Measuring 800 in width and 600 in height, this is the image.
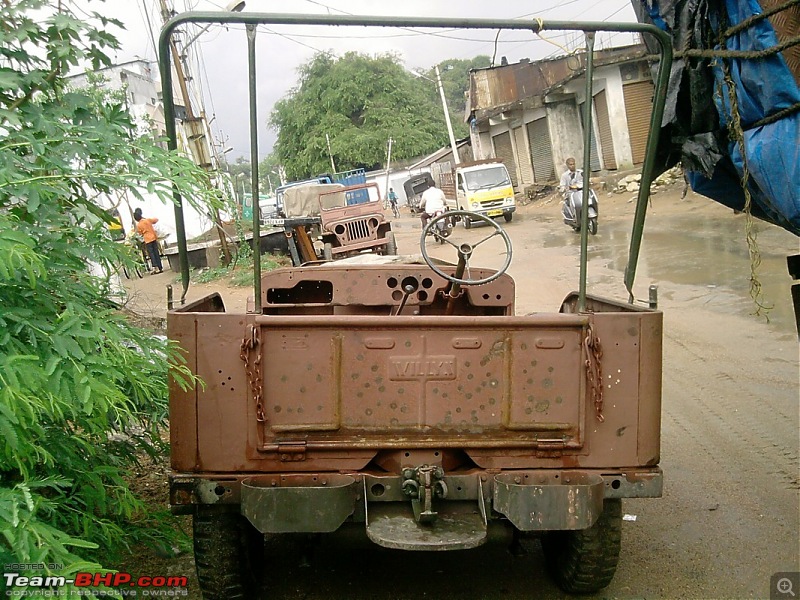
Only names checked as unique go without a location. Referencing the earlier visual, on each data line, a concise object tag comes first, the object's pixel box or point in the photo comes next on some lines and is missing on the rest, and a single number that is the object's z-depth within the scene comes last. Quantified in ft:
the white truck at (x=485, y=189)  76.84
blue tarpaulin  11.26
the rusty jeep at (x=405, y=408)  10.59
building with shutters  79.20
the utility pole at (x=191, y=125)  56.18
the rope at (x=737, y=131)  12.28
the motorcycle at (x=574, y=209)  55.42
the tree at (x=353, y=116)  158.30
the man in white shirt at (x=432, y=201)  66.49
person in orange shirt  60.49
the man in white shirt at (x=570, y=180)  55.98
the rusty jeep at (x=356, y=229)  54.19
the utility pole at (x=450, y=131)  104.27
